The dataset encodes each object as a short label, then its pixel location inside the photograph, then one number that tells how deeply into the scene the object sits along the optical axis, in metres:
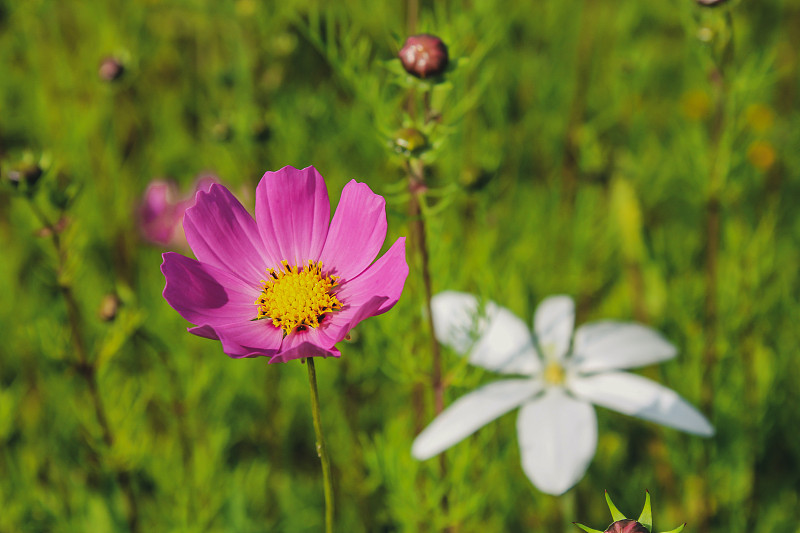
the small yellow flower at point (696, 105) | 0.87
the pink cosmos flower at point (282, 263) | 0.51
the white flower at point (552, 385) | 0.54
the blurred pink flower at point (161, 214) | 0.79
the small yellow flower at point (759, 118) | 0.83
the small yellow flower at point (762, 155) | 0.80
